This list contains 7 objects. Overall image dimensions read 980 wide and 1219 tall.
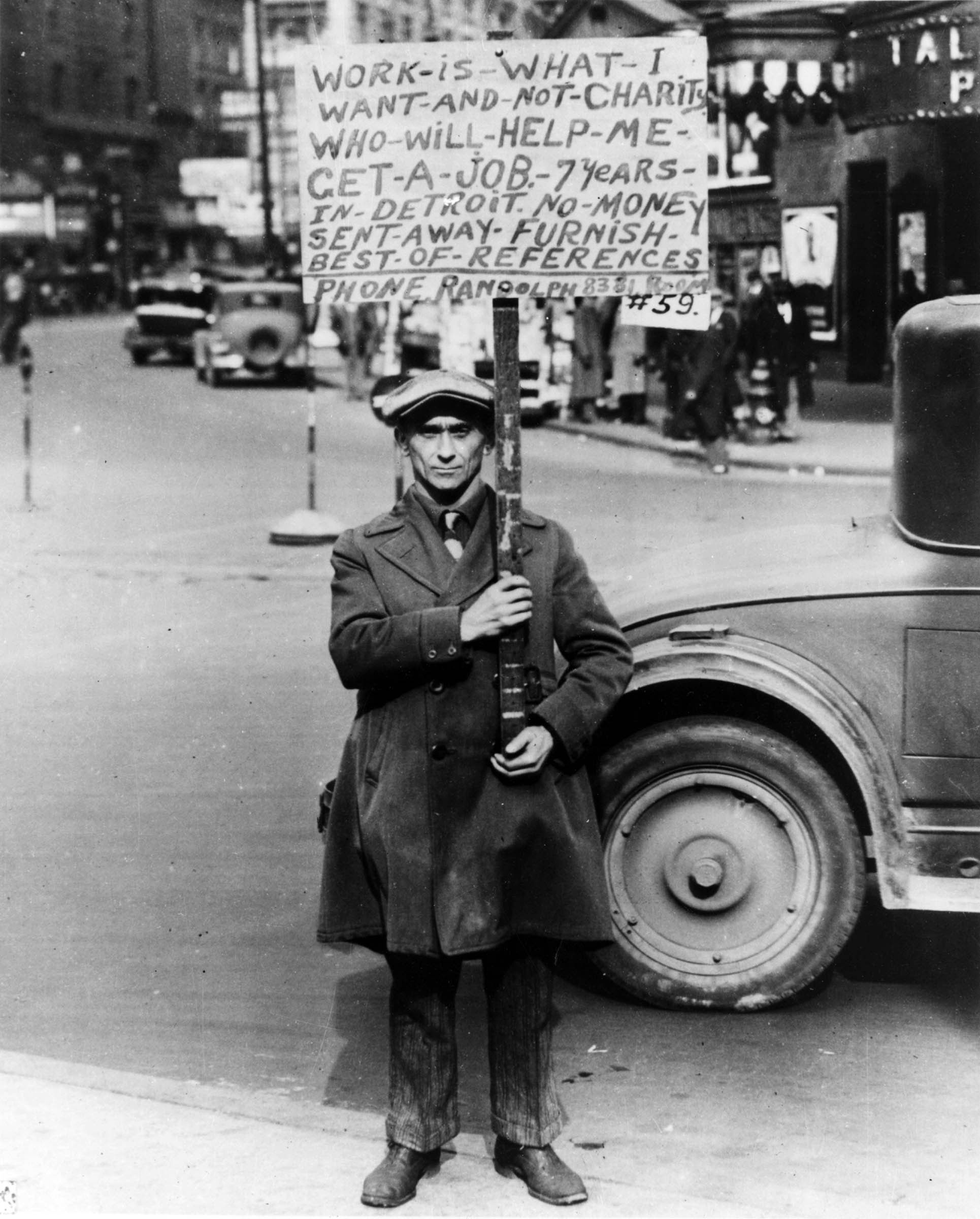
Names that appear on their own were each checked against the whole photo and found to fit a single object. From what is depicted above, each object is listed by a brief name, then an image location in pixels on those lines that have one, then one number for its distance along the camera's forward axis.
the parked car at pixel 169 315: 39.69
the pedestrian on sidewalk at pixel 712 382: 19.14
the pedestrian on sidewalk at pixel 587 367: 24.66
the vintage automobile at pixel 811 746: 5.11
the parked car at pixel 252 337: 34.06
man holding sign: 4.13
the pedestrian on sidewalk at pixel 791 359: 21.33
